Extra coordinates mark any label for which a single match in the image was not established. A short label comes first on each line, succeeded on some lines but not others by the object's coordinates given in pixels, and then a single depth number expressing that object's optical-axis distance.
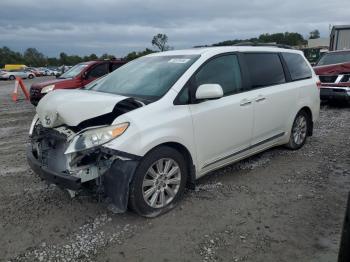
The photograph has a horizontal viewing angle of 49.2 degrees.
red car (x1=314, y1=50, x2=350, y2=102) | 10.70
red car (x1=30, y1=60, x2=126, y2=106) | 11.86
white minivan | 3.70
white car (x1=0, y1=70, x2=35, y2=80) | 47.17
